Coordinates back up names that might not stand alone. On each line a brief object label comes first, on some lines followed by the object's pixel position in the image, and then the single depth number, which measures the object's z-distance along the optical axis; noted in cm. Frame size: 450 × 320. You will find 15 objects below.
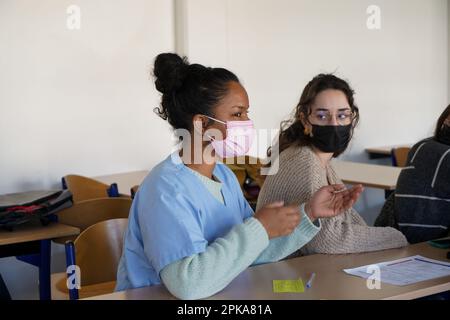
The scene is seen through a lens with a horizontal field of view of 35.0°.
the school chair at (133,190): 390
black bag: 344
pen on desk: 205
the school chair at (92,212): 348
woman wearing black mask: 243
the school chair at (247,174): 438
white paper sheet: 210
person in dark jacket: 265
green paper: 201
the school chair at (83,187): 428
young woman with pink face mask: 189
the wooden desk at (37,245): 336
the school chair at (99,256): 267
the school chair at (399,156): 551
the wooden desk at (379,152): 612
